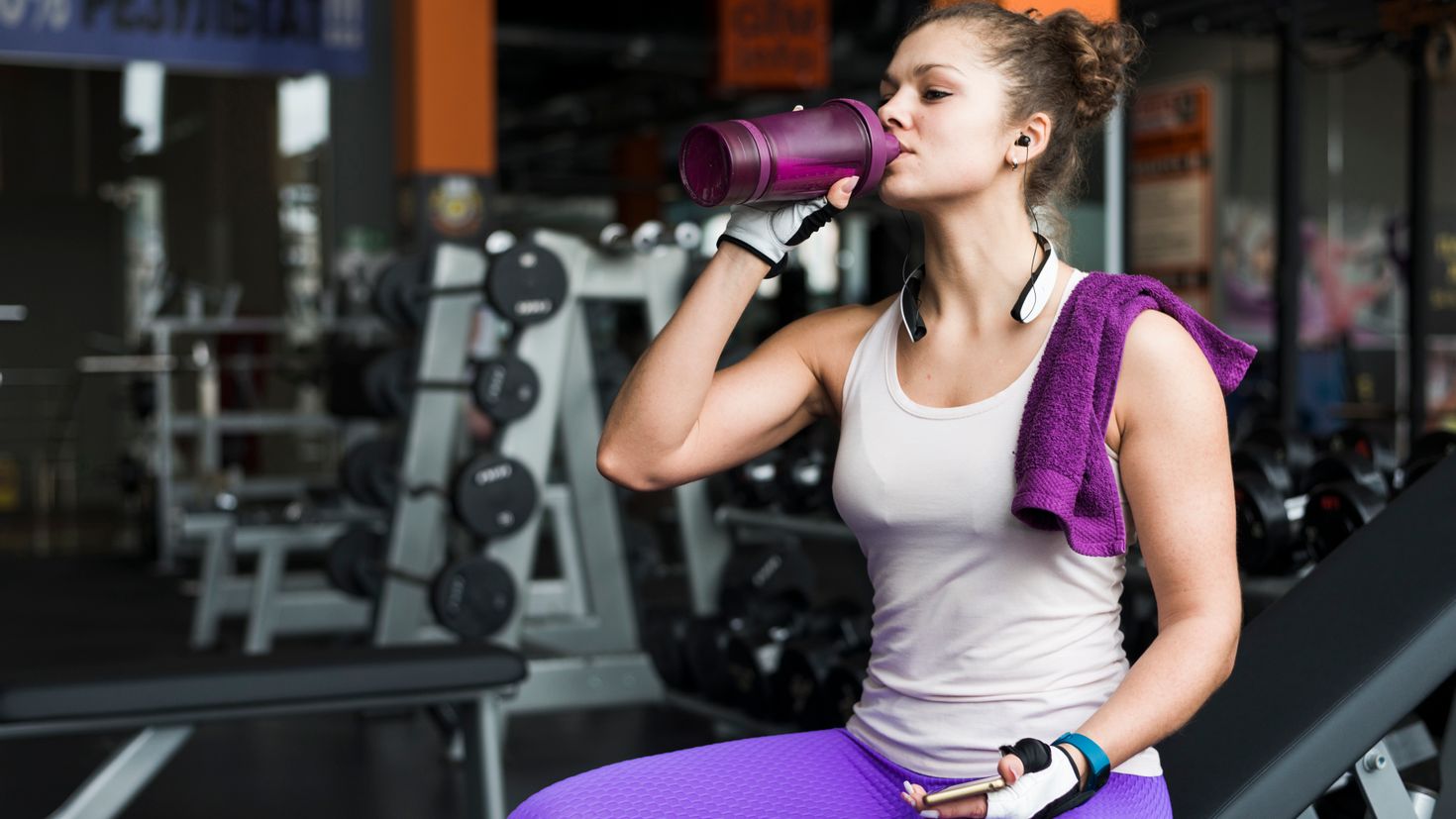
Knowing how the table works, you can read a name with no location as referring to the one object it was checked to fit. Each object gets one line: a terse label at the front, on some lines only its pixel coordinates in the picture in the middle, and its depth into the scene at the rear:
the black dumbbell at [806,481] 2.95
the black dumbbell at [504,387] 3.18
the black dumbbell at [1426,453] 2.38
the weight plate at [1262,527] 2.19
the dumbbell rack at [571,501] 3.28
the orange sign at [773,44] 6.96
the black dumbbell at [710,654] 3.06
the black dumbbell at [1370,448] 2.50
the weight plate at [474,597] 3.12
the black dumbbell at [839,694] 2.66
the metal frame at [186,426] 5.97
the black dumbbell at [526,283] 3.17
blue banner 5.95
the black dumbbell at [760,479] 3.08
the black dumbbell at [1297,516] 2.16
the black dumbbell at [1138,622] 2.57
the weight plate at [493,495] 3.13
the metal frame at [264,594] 4.25
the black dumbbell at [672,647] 3.21
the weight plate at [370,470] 4.30
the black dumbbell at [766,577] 3.19
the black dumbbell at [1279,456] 2.32
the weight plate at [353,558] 3.97
